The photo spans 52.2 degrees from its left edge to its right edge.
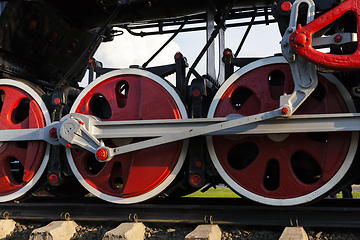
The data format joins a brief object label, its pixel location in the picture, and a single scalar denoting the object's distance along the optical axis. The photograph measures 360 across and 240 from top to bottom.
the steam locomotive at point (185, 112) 2.77
